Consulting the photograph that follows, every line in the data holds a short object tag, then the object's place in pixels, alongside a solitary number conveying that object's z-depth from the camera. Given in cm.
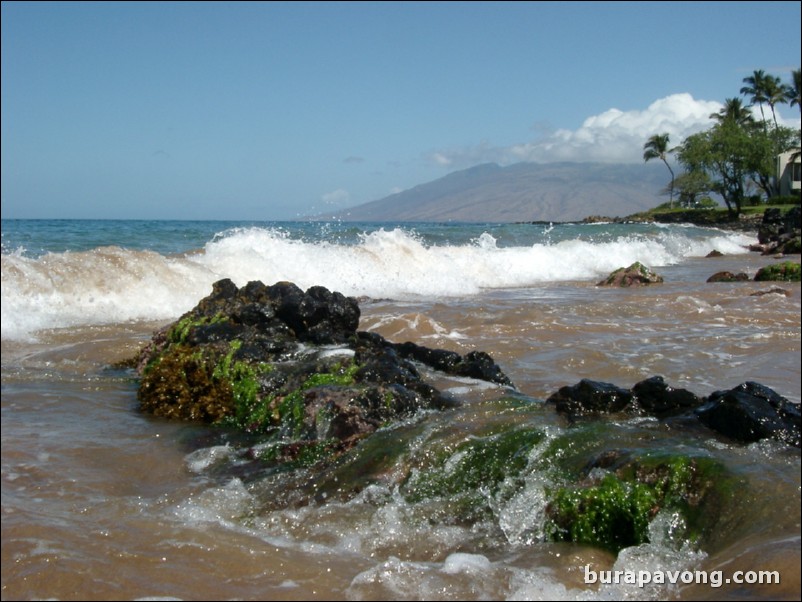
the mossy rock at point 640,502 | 361
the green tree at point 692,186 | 7031
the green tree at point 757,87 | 7131
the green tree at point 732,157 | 6047
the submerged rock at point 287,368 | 565
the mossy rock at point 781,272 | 1673
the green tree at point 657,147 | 8431
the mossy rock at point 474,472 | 428
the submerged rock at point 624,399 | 523
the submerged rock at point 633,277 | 1719
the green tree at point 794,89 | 6875
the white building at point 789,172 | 6462
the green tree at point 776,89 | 7069
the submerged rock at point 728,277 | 1694
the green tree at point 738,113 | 7306
